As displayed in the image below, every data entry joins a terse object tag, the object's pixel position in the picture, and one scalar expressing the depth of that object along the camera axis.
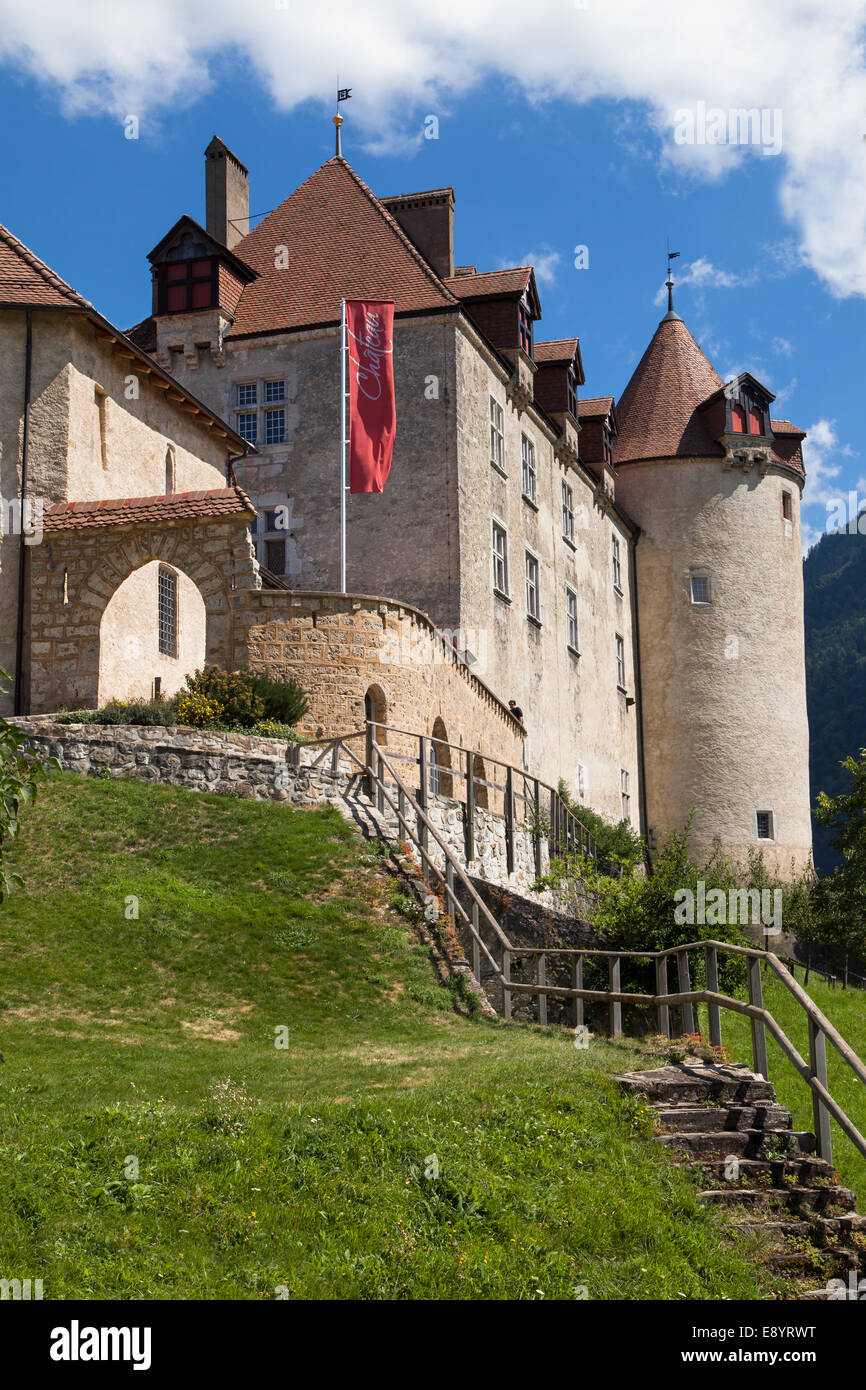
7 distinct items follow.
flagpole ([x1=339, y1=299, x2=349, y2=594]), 31.43
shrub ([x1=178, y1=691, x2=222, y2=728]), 24.78
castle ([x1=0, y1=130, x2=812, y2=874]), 27.02
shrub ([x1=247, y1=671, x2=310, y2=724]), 25.48
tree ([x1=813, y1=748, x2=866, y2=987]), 39.66
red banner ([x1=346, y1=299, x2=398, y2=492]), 32.53
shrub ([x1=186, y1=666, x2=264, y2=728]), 25.08
